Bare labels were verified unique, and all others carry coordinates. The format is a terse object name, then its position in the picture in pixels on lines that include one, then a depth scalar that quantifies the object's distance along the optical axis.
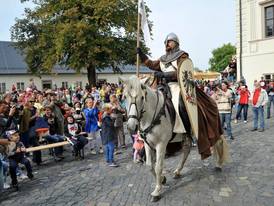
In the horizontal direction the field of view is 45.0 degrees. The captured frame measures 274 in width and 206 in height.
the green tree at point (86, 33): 26.08
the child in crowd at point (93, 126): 9.85
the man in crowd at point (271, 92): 16.47
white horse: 5.09
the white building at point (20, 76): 46.31
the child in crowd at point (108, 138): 8.23
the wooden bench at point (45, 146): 8.02
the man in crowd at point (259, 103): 11.79
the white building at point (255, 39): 22.47
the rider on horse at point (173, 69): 5.97
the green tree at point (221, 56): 86.31
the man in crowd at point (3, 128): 6.06
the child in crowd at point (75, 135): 9.13
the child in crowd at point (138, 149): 8.23
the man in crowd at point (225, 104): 10.61
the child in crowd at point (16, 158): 6.57
